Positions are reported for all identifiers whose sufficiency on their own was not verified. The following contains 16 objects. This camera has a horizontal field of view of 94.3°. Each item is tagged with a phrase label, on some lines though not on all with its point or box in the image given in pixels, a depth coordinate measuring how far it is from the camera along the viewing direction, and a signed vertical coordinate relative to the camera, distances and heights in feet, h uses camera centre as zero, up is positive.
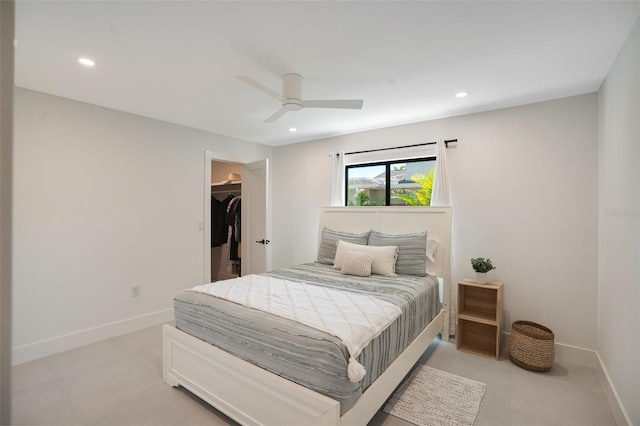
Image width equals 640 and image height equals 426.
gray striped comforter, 4.99 -2.56
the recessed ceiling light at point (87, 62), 7.35 +3.72
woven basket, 8.43 -3.90
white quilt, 5.42 -2.14
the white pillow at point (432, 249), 10.97 -1.33
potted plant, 9.58 -1.76
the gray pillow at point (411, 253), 10.31 -1.43
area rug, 6.50 -4.49
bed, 4.99 -3.07
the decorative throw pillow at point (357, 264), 10.16 -1.81
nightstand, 9.60 -3.39
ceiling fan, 7.91 +3.03
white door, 14.02 -0.37
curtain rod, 11.35 +2.77
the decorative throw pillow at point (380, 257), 10.29 -1.57
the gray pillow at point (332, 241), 12.05 -1.19
